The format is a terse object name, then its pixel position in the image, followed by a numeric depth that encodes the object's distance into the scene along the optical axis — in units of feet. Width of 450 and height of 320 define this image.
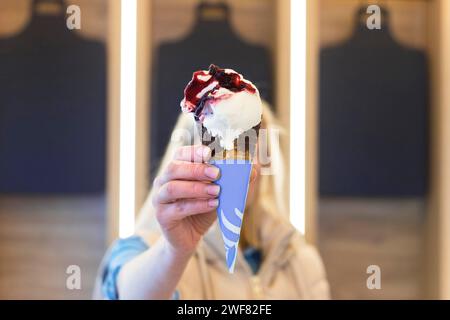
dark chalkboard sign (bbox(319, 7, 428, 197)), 4.38
